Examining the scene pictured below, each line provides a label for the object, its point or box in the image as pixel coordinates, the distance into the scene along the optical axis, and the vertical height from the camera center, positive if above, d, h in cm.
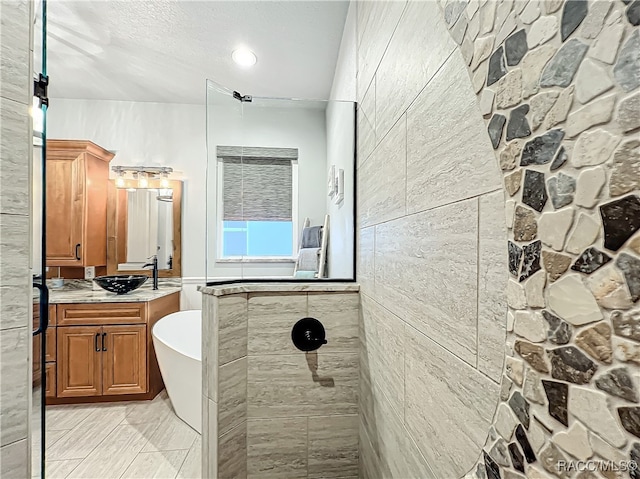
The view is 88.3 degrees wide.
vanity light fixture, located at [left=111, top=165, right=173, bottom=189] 341 +65
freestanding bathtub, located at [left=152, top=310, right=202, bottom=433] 232 -100
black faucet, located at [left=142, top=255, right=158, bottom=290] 331 -30
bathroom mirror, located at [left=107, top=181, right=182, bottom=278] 340 +11
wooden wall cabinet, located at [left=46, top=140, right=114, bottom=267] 303 +33
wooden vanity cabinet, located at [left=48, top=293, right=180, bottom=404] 273 -97
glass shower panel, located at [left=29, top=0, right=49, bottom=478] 117 -5
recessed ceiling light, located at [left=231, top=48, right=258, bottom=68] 250 +142
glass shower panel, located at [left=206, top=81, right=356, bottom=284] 189 +30
